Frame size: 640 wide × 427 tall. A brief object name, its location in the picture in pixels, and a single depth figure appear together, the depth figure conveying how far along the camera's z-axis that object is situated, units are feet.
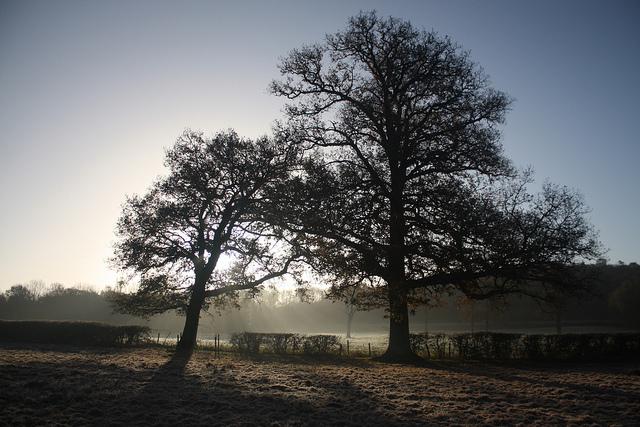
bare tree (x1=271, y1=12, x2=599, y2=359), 63.52
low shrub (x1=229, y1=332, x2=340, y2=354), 86.02
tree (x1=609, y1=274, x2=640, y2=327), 216.54
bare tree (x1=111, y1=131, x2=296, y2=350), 79.10
